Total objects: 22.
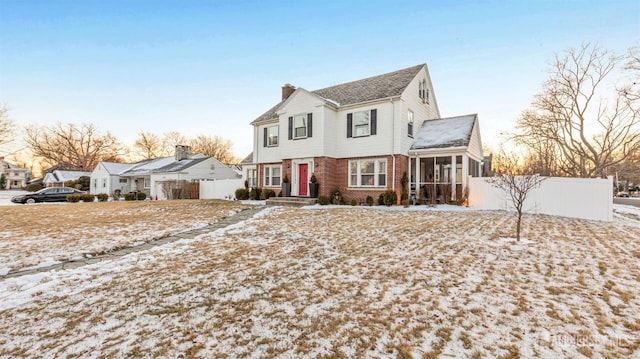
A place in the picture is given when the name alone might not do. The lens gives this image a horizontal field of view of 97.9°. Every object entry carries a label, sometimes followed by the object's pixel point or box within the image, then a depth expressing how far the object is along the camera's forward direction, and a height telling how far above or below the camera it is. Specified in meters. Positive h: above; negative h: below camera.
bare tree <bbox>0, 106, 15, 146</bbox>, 27.02 +5.10
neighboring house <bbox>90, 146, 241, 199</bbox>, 29.92 +0.76
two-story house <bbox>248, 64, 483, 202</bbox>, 15.35 +2.40
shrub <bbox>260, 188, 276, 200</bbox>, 18.73 -0.90
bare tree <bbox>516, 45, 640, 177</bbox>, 20.16 +5.49
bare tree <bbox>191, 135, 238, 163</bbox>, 56.84 +6.82
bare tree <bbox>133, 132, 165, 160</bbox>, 55.72 +6.75
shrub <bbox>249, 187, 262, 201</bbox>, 19.47 -0.96
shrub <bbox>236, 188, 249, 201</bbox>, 20.20 -1.04
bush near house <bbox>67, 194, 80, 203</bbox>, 22.58 -1.59
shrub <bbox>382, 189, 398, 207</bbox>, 14.83 -0.91
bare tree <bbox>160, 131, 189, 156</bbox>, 57.47 +7.96
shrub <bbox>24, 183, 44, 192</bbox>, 44.19 -1.44
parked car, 22.69 -1.48
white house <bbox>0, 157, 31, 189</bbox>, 77.50 +0.61
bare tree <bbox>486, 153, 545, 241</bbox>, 7.23 -0.03
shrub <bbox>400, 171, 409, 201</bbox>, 15.16 -0.27
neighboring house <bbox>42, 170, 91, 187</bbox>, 43.92 +0.38
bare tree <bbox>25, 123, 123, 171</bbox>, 48.88 +6.26
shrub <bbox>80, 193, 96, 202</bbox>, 23.37 -1.57
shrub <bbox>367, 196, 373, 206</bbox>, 15.31 -1.06
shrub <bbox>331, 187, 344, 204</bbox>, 16.10 -0.96
